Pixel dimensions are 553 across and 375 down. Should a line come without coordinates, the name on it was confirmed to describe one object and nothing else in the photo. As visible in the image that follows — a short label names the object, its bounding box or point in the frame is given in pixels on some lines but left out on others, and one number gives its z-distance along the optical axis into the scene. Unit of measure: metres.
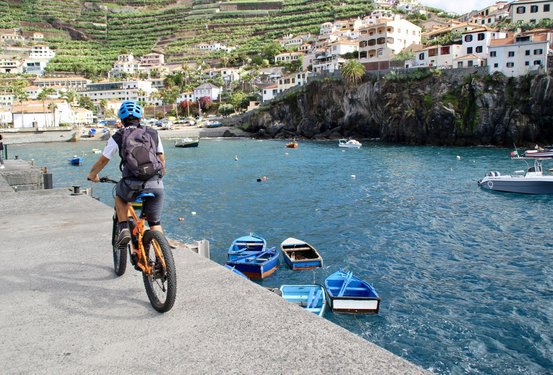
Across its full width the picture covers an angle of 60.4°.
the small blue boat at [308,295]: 14.81
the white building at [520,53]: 66.31
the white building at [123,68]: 171.00
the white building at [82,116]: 126.31
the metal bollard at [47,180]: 21.62
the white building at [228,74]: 151.00
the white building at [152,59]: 181.88
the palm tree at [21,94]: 139.75
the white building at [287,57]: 145.62
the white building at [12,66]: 174.38
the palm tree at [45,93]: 137.50
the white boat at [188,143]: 80.56
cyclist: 6.22
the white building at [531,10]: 90.88
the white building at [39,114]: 115.56
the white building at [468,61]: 72.62
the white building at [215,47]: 183.50
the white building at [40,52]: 179.25
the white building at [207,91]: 137.88
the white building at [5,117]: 116.81
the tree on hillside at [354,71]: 83.19
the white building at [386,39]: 88.94
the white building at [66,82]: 154.62
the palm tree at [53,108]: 117.19
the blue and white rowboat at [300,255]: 19.31
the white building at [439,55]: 75.88
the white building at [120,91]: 149.25
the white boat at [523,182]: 34.41
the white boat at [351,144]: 69.69
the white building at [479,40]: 74.94
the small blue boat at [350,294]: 14.93
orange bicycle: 5.80
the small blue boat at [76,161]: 59.21
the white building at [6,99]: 137.34
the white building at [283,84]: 111.20
